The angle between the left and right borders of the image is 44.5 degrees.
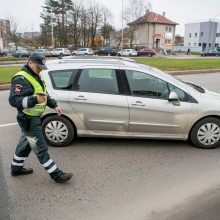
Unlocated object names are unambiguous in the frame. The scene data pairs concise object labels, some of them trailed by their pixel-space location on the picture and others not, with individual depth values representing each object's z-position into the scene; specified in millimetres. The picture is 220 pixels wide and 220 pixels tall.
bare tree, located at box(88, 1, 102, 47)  58000
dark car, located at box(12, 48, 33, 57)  39125
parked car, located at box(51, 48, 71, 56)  41812
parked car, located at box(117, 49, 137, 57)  42841
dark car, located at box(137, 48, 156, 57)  44219
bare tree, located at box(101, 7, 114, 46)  60375
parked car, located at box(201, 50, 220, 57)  52278
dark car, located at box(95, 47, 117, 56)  43219
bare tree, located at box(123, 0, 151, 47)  57188
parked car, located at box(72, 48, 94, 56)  42188
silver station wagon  4480
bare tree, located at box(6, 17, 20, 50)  51200
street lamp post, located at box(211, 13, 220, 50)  76188
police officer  3071
